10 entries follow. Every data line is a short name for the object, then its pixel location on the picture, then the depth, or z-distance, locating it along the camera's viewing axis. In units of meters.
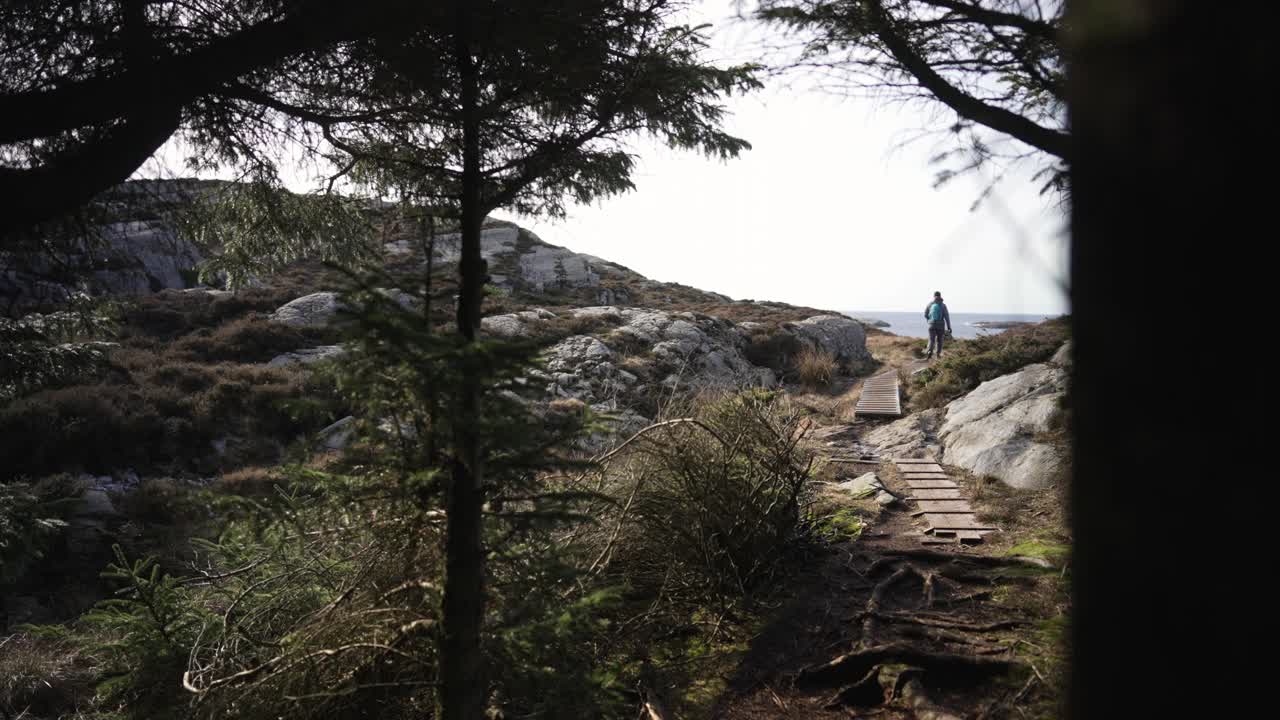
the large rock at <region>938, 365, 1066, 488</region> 6.69
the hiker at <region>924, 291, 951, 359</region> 17.91
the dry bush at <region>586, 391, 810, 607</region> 4.42
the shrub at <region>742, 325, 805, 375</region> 18.03
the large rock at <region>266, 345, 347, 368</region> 15.21
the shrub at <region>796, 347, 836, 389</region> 16.98
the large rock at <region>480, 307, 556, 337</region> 15.14
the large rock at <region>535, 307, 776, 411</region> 12.95
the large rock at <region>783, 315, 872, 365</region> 20.53
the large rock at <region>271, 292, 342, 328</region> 18.30
